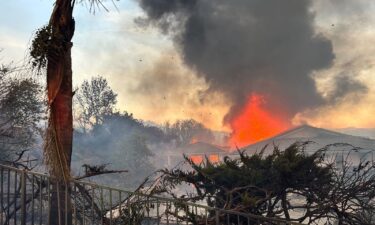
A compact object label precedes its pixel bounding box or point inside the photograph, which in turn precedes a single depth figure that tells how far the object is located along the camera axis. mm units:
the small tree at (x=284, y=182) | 5816
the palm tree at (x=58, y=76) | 5035
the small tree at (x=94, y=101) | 60719
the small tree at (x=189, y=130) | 85456
